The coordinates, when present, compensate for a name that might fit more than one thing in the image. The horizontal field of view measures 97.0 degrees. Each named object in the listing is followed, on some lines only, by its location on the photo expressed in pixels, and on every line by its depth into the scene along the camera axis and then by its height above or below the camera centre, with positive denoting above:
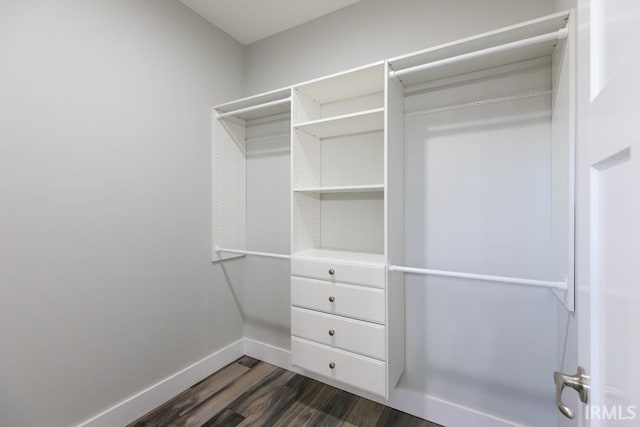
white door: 0.39 +0.00
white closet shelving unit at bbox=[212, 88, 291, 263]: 2.24 +0.45
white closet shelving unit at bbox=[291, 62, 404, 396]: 1.57 -0.20
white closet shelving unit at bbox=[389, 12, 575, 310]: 1.18 +0.59
